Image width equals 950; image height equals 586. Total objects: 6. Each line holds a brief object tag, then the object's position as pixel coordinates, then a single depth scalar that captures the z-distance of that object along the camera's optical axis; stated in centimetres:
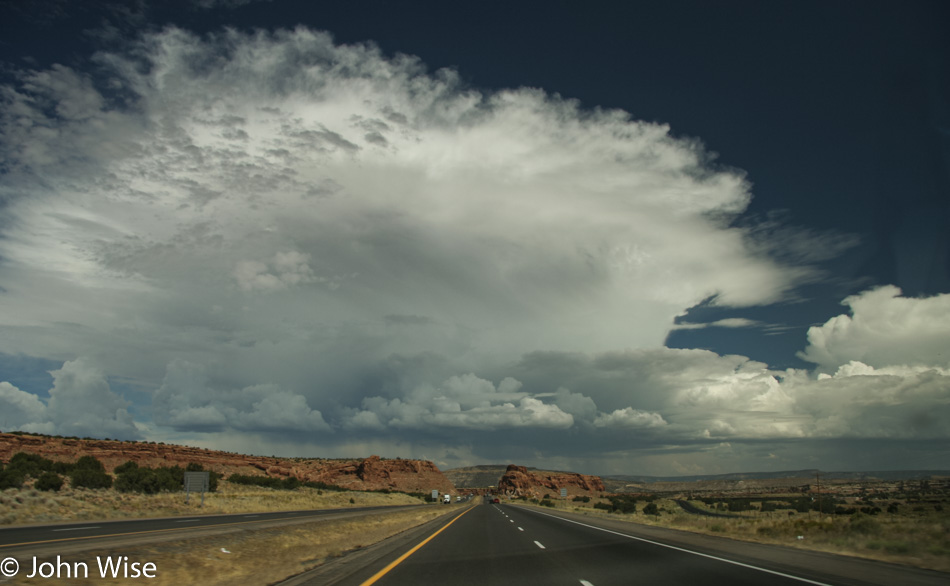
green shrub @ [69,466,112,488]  4700
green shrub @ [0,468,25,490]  4059
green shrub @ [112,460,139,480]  5930
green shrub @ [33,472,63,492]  4128
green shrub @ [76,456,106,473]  5744
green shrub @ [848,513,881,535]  1961
